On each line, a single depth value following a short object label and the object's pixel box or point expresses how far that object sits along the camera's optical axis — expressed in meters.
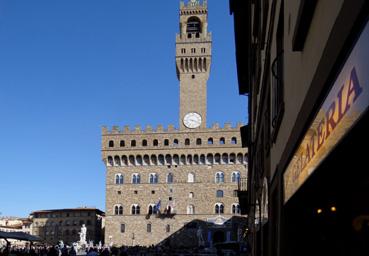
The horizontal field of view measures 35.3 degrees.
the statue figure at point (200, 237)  61.53
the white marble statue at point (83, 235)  62.03
